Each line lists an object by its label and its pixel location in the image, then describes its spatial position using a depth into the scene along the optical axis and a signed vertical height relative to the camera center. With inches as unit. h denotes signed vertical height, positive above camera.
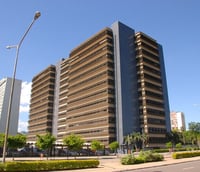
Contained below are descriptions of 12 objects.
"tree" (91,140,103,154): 2320.4 +24.7
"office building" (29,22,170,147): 3452.3 +945.6
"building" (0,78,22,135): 6924.2 +1389.5
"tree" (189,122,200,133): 4333.2 +374.3
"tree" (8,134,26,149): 1808.3 +54.3
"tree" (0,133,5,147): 1776.3 +69.5
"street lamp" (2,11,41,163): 655.4 +336.3
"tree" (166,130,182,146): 3927.9 +171.3
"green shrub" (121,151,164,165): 1145.4 -57.3
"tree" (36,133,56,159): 1835.6 +53.4
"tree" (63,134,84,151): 1979.6 +47.8
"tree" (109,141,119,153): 2847.0 +17.0
